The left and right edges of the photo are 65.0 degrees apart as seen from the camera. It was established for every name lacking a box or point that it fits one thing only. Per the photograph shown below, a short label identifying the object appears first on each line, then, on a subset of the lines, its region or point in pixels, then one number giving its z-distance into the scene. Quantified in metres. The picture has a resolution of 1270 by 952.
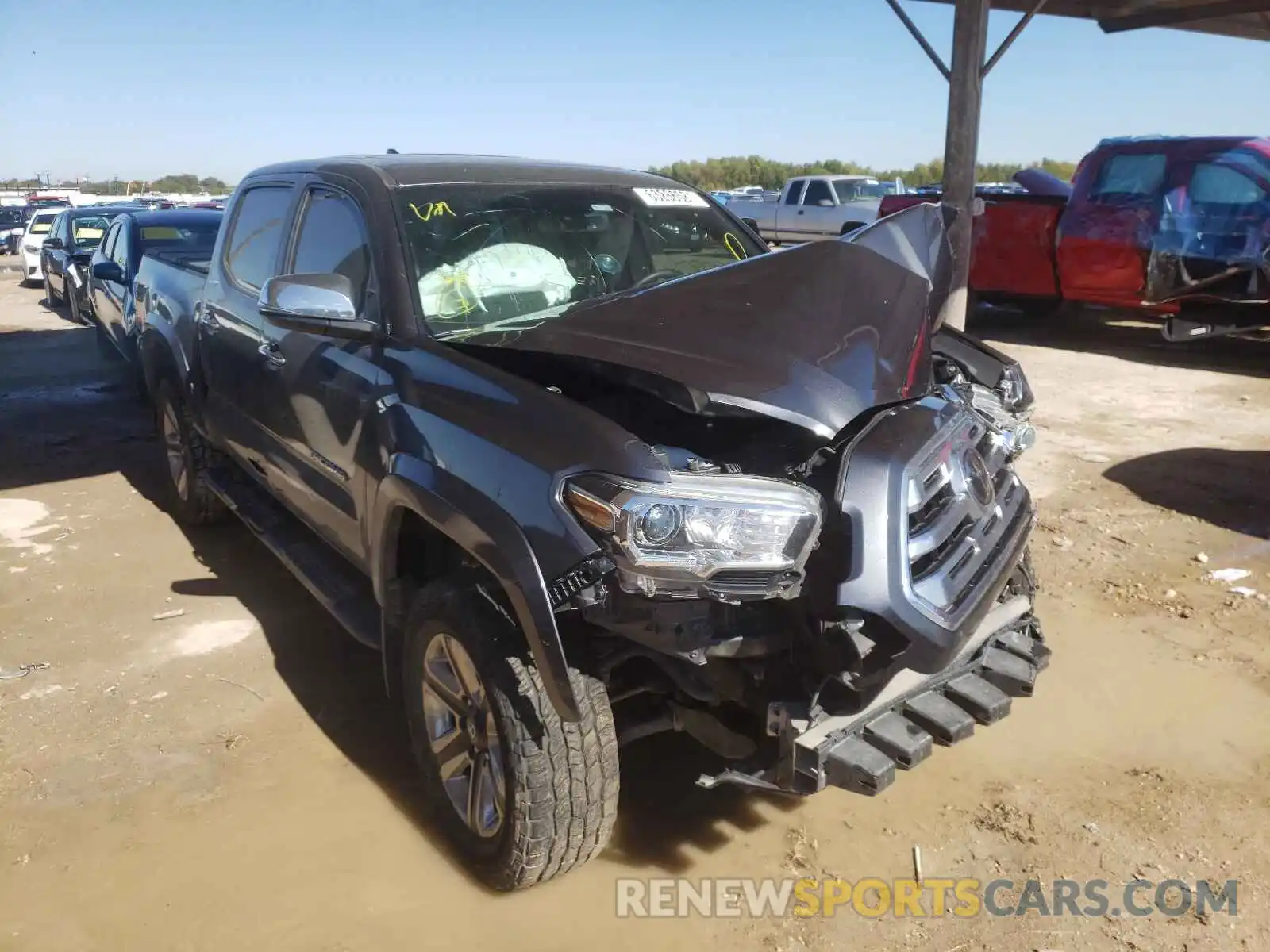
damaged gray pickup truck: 2.20
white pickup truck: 18.45
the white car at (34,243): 19.91
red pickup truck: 9.23
